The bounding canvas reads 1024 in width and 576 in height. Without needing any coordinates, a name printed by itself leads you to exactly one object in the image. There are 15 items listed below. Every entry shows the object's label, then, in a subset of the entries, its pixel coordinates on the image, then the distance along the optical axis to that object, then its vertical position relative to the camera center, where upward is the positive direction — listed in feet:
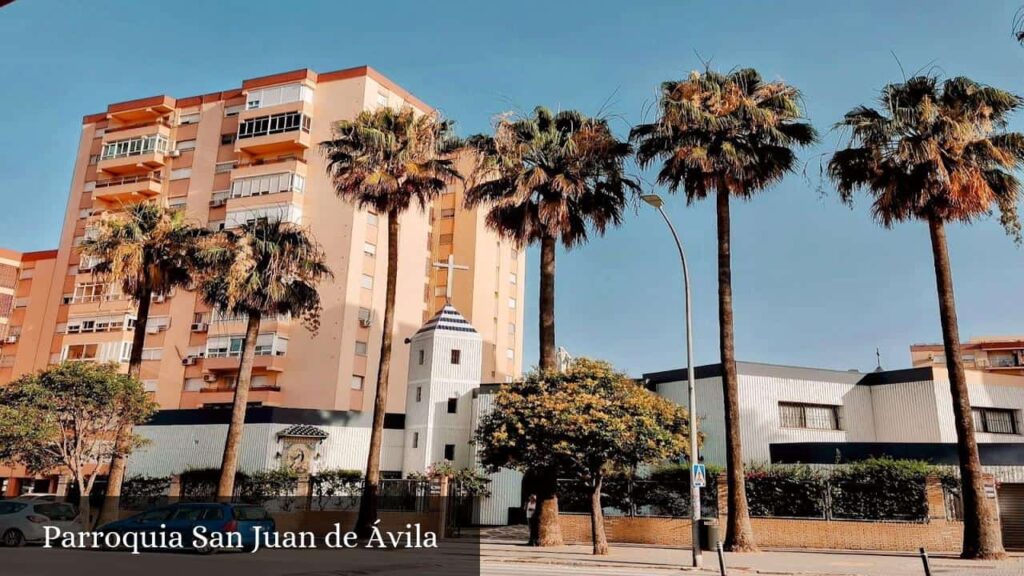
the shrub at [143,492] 113.50 -1.25
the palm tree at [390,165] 97.81 +40.89
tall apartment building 166.91 +56.06
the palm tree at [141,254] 101.91 +29.13
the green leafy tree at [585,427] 76.69 +6.94
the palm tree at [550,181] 93.45 +37.18
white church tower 127.65 +16.26
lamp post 67.10 +8.19
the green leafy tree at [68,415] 92.38 +7.75
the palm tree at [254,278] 99.66 +26.35
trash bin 75.36 -2.78
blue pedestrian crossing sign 66.59 +2.22
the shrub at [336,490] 106.11 +0.05
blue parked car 68.28 -3.16
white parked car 75.05 -3.89
